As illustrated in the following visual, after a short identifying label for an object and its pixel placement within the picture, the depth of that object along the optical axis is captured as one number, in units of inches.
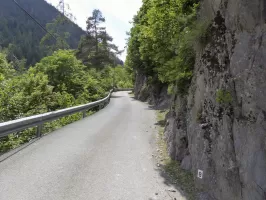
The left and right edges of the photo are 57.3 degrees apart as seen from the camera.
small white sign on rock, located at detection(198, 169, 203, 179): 181.8
